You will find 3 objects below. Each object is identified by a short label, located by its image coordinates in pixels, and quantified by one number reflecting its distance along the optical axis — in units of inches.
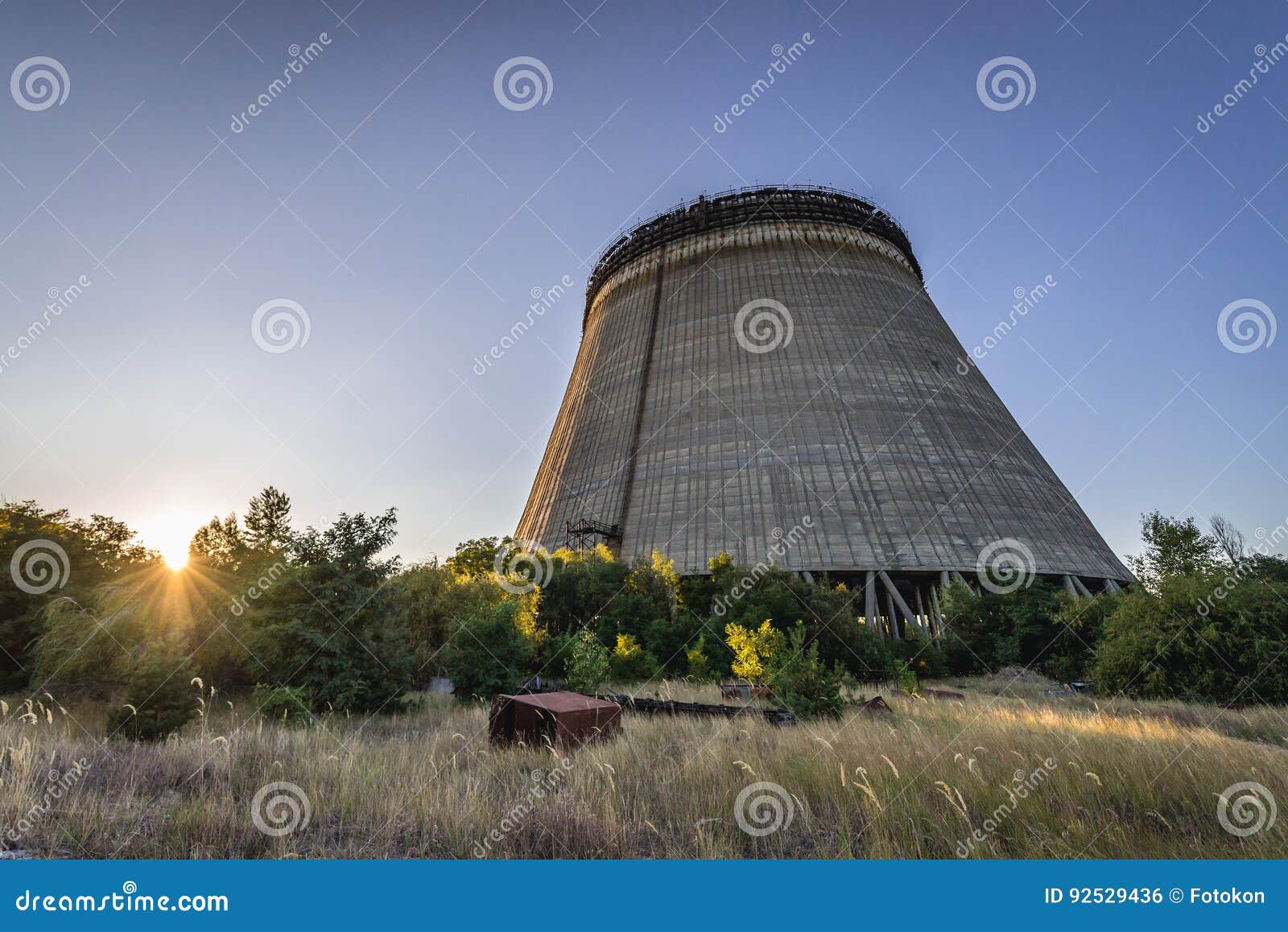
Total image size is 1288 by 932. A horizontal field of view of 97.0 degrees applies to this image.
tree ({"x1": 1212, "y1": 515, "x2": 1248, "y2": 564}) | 1170.6
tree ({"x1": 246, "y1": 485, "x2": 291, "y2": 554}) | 925.8
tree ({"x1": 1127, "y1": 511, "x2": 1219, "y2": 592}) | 1128.8
